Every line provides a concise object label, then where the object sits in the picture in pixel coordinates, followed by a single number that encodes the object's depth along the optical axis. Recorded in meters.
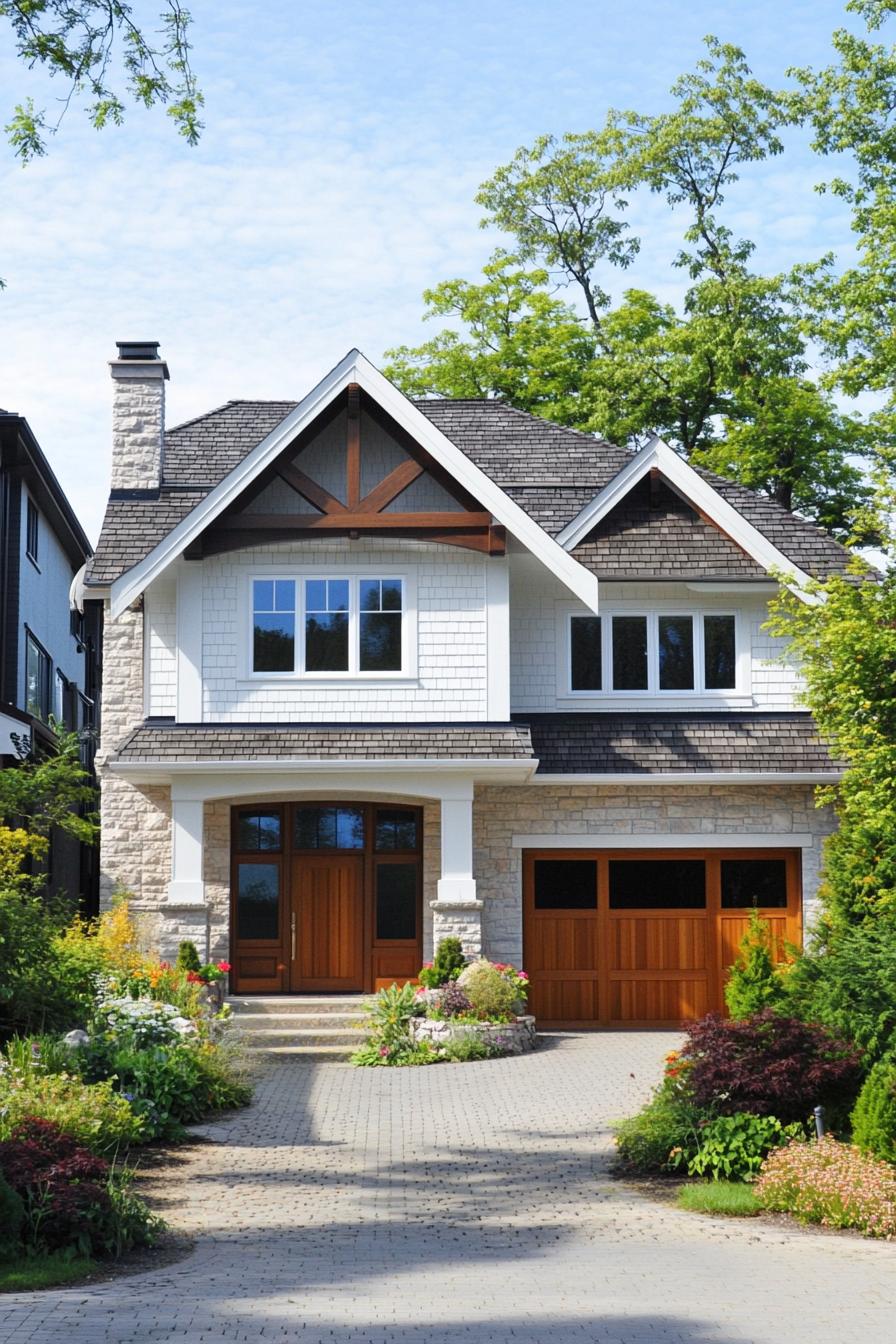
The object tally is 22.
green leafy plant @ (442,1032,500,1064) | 18.41
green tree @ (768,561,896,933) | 17.95
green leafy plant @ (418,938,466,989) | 19.86
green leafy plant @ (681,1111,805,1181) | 11.94
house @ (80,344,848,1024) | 20.47
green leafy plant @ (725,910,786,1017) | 16.02
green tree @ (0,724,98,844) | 20.92
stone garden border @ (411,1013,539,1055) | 18.69
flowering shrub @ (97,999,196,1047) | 14.88
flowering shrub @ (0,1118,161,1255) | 9.27
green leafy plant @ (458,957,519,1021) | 19.05
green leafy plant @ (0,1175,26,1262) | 9.05
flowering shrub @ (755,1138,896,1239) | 10.39
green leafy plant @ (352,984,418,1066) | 18.52
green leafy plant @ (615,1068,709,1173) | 12.30
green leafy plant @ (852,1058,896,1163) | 11.38
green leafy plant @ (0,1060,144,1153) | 11.32
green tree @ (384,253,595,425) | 34.38
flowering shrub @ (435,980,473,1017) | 19.05
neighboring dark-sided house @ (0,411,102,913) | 27.92
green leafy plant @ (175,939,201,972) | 19.91
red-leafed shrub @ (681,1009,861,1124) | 12.25
